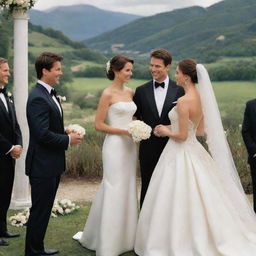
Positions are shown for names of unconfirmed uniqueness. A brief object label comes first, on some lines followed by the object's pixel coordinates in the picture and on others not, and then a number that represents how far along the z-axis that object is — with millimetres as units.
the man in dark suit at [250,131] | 6090
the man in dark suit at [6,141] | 5805
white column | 7434
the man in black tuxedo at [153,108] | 6145
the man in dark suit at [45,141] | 5016
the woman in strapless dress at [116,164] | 5664
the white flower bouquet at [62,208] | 7445
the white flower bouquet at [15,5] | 7316
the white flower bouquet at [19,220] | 6887
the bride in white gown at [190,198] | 5418
